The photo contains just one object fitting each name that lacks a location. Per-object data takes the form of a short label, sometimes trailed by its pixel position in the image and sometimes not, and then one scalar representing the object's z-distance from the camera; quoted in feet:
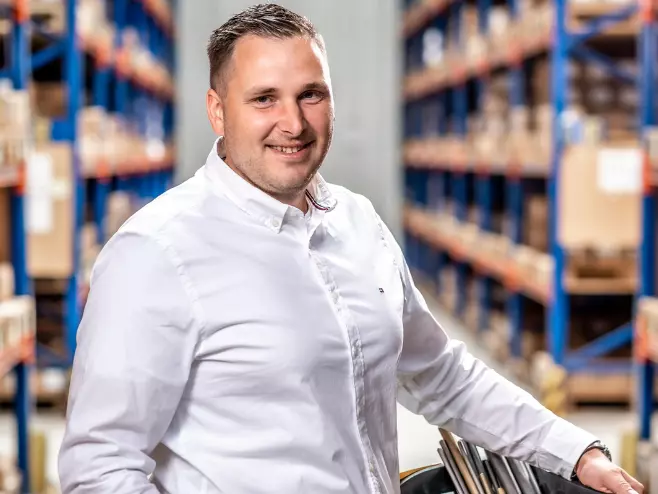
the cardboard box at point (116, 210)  25.11
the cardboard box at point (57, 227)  18.20
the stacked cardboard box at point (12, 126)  13.06
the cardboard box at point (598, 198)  18.34
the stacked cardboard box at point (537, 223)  22.18
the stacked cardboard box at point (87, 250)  20.57
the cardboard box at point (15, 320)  12.79
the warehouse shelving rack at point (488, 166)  19.25
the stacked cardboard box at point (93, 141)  20.45
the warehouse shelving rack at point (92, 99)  14.37
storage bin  6.27
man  5.12
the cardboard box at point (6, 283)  13.71
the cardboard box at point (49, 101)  21.39
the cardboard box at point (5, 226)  14.68
